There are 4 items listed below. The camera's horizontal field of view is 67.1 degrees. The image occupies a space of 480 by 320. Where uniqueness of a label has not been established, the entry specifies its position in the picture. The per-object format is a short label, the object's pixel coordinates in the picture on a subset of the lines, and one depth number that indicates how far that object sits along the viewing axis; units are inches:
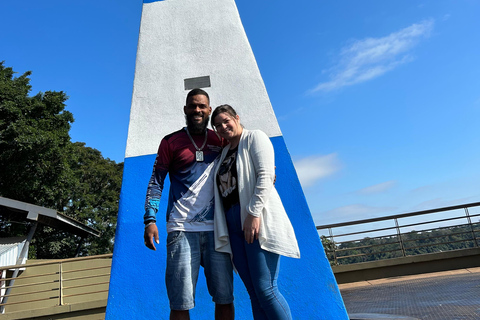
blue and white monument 108.3
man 72.4
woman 68.4
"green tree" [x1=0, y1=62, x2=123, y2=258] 562.9
